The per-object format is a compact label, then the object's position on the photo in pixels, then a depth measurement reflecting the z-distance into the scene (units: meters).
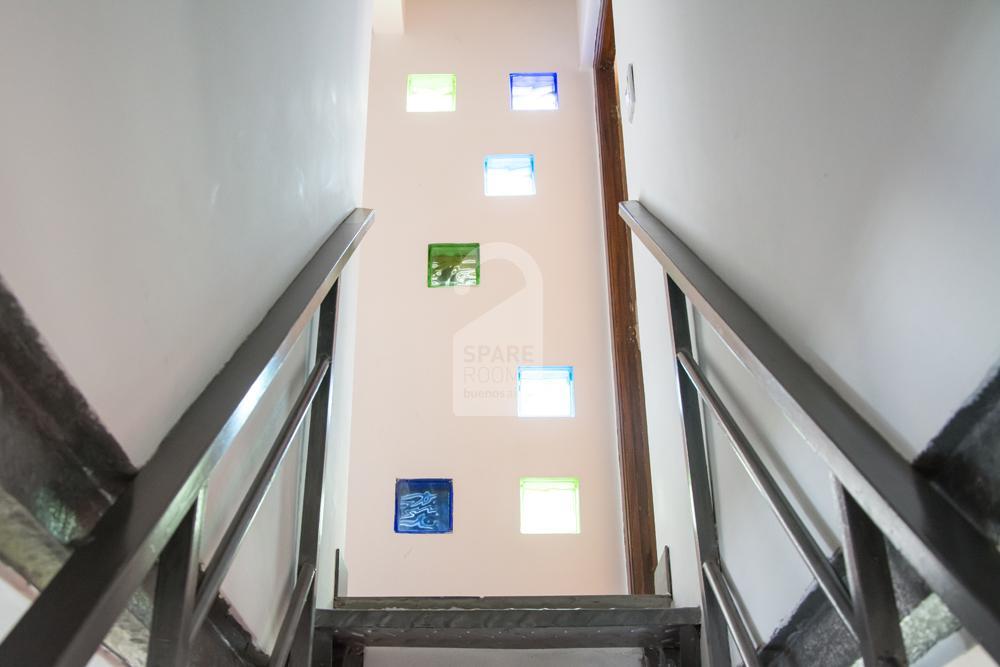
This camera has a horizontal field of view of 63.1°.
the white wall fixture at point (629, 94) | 2.42
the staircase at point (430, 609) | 0.79
